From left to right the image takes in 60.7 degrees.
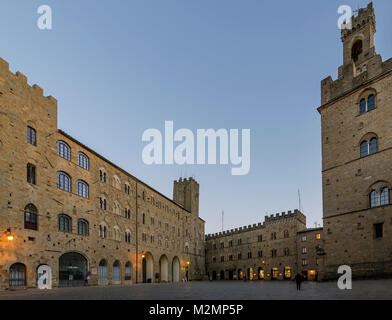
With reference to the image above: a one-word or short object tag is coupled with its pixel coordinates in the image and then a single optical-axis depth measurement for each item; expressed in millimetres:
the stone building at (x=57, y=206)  23078
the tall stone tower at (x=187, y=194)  67375
